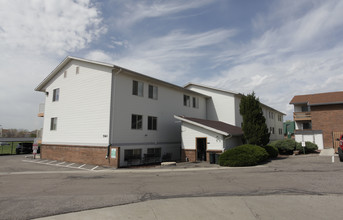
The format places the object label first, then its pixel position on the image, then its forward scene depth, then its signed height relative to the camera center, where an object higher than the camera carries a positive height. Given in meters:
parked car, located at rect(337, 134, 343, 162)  15.77 -0.46
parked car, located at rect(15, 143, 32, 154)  30.87 -1.04
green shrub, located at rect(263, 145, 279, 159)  20.83 -0.76
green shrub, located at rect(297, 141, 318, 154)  24.12 -0.42
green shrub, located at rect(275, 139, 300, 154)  23.75 -0.33
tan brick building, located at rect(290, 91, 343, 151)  30.03 +3.08
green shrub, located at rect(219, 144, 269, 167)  16.25 -1.02
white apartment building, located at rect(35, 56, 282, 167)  17.67 +2.24
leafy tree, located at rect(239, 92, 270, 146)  20.20 +1.82
